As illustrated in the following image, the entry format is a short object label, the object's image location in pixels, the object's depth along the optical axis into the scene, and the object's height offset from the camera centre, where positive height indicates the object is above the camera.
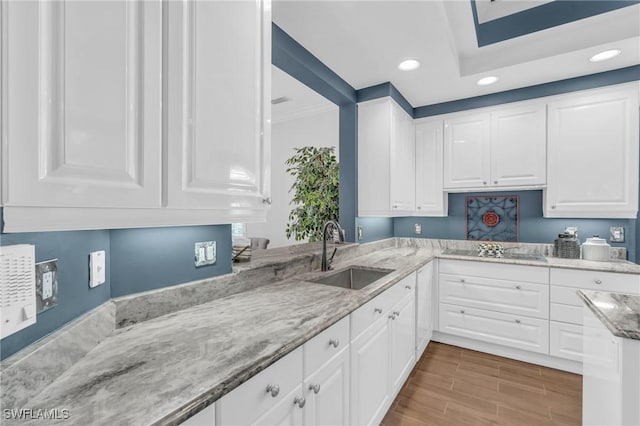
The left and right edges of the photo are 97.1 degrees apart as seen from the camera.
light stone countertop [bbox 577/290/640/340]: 0.97 -0.39
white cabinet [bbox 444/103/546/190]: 2.67 +0.64
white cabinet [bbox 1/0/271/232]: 0.50 +0.23
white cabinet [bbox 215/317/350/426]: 0.77 -0.59
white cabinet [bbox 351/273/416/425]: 1.38 -0.81
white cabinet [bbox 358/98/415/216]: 2.70 +0.52
